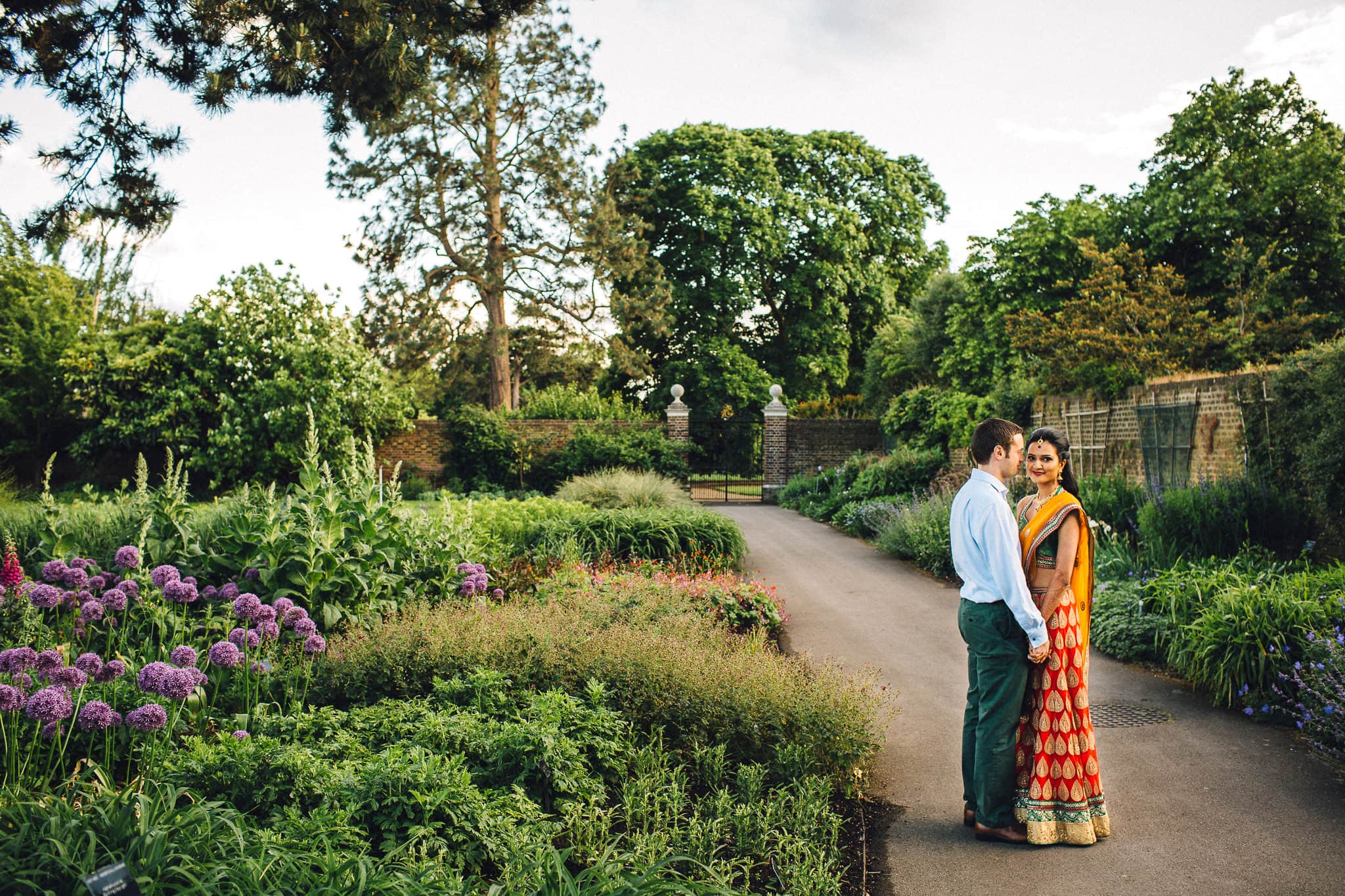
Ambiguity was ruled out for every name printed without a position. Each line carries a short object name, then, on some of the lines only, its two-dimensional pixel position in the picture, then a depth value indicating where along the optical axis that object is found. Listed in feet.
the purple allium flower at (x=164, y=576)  14.96
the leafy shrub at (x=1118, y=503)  29.73
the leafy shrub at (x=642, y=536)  30.19
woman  11.70
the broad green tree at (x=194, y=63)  16.31
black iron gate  78.64
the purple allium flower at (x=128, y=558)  15.48
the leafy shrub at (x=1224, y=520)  25.12
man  11.32
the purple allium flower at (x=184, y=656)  12.28
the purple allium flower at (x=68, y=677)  10.86
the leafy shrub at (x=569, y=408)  68.03
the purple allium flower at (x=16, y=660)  10.93
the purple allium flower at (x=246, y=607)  13.82
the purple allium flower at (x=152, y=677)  11.12
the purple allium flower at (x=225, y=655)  12.11
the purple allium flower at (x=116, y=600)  14.14
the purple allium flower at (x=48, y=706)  10.23
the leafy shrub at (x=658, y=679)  13.30
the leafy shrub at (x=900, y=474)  51.29
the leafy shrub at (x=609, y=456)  62.49
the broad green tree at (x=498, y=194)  76.69
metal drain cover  17.08
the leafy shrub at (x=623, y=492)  41.55
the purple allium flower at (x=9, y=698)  10.32
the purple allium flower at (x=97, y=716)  10.52
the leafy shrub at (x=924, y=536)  33.37
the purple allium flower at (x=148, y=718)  10.54
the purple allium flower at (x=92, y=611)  13.87
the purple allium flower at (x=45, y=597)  14.06
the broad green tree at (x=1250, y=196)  61.82
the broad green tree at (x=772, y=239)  91.30
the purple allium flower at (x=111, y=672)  11.86
